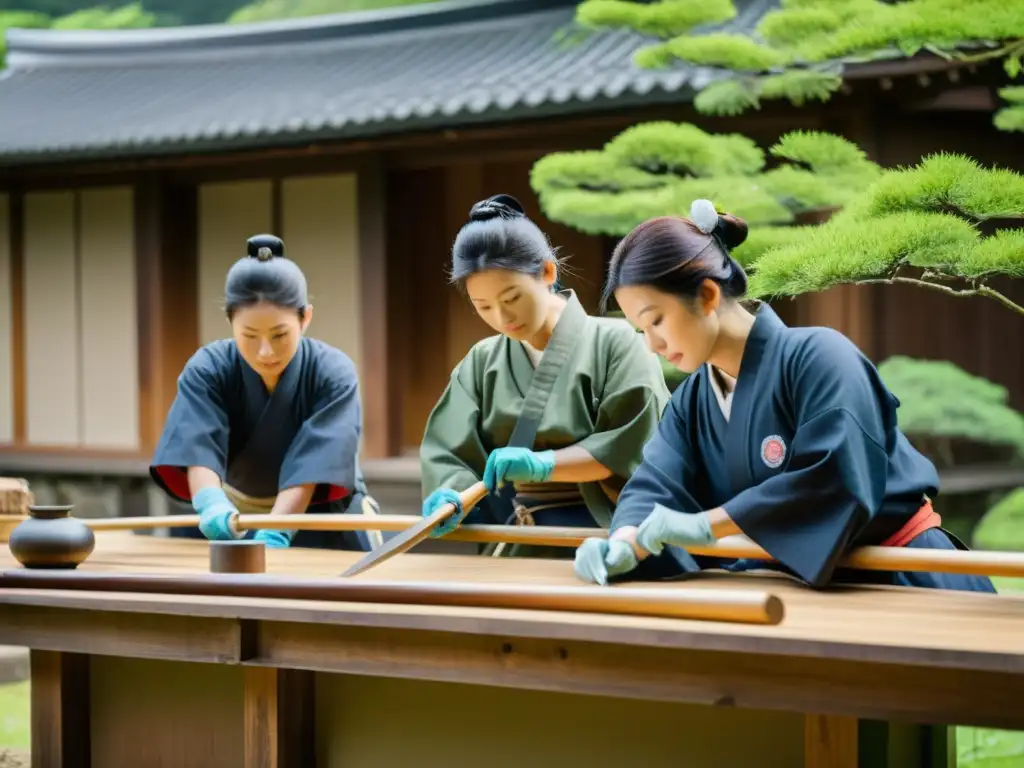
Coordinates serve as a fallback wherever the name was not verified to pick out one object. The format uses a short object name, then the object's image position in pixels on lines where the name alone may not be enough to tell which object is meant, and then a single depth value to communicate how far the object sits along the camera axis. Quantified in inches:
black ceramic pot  141.1
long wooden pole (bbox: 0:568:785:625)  100.7
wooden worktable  94.8
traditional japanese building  347.6
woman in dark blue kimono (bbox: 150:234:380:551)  171.9
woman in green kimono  151.0
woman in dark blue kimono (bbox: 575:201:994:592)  115.8
